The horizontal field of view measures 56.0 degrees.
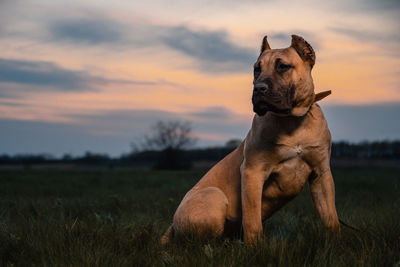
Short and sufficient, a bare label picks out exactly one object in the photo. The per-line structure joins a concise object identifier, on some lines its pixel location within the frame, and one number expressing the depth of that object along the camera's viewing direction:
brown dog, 3.44
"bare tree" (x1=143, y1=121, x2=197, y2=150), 55.69
